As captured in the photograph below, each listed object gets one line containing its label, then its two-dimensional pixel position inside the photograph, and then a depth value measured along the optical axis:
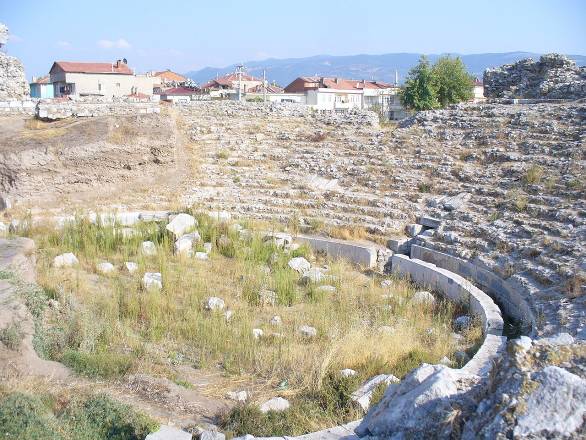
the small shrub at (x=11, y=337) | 6.68
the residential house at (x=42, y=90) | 40.75
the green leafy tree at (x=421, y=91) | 35.75
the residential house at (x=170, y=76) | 76.44
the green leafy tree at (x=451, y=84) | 36.69
